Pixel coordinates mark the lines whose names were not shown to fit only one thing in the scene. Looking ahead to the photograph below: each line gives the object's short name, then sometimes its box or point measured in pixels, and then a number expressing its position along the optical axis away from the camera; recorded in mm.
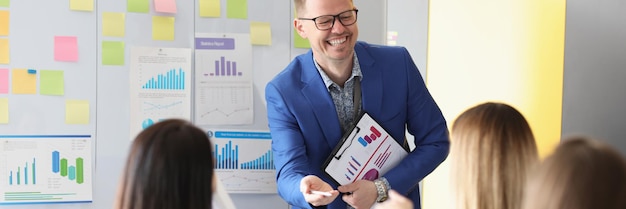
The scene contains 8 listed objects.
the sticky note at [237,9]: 3568
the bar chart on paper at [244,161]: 3578
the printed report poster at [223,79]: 3543
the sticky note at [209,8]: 3531
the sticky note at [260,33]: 3596
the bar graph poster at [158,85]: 3447
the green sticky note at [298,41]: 3668
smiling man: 2984
